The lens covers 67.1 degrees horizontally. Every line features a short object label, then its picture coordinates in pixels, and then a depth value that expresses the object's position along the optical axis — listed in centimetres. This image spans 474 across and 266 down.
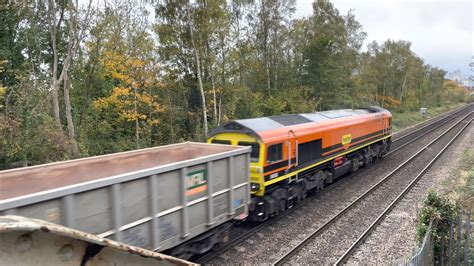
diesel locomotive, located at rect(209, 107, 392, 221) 1084
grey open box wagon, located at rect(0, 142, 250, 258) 535
